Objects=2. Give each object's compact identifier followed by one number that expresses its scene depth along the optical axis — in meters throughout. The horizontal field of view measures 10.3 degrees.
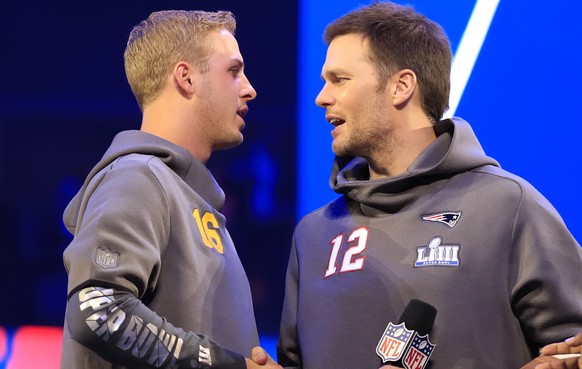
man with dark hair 4.94
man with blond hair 4.84
